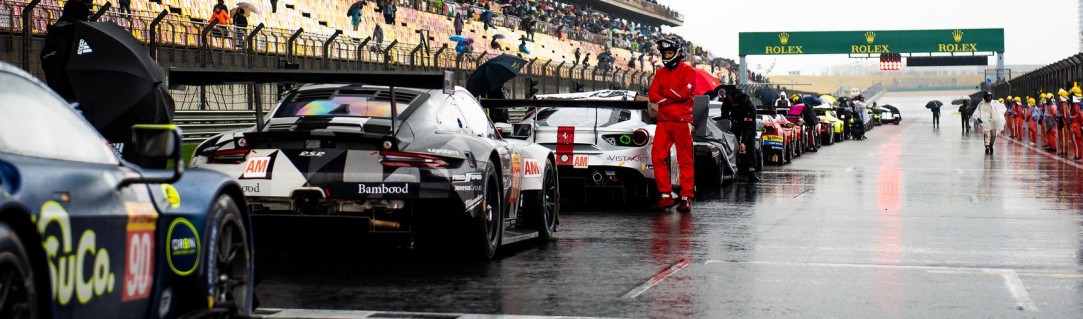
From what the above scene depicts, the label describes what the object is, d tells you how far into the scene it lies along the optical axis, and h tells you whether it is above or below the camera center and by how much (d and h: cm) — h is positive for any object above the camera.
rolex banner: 8894 +463
